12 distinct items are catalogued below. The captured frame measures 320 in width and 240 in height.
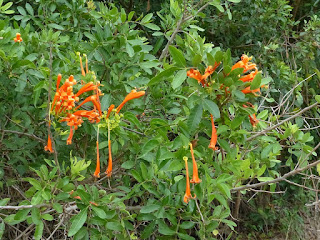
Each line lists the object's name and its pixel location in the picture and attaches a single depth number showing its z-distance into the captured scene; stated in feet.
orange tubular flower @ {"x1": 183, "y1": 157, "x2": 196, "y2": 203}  4.61
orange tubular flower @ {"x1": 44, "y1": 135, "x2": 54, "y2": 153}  5.19
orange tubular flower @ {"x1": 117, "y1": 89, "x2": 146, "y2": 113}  5.16
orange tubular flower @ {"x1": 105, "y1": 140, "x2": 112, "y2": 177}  4.83
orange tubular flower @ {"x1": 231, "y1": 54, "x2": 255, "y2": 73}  4.72
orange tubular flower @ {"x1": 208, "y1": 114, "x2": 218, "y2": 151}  4.82
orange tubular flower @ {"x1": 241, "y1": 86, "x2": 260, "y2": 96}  4.62
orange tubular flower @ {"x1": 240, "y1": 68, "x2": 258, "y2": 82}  4.70
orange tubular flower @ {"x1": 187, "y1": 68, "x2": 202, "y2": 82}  4.56
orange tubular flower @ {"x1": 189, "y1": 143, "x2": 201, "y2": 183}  4.64
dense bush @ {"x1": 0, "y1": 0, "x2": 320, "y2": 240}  4.86
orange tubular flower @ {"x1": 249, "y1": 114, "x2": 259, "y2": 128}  5.32
